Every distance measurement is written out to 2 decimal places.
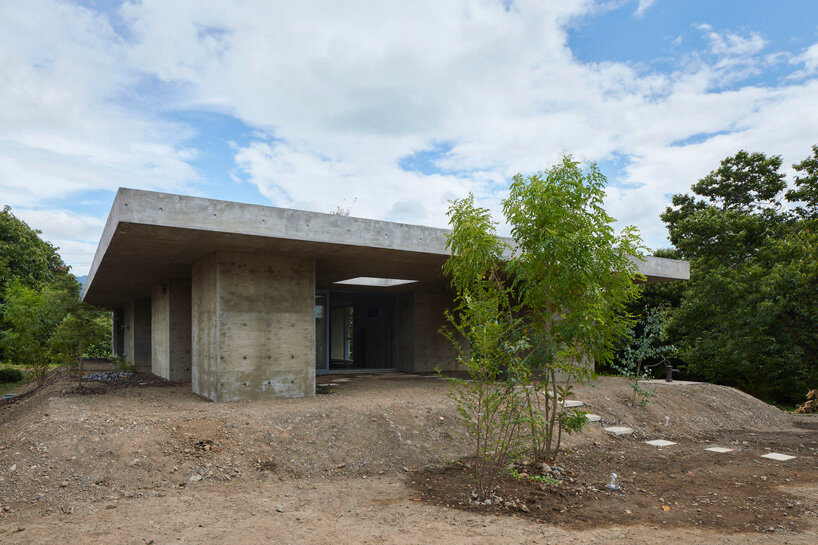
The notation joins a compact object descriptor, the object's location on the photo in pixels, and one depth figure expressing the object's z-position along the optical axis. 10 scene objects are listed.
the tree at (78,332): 9.84
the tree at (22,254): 20.19
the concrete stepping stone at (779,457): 6.90
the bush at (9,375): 16.44
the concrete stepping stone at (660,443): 7.74
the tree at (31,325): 12.36
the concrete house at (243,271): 7.01
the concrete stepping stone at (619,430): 8.09
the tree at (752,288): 13.97
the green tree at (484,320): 4.80
